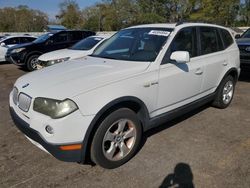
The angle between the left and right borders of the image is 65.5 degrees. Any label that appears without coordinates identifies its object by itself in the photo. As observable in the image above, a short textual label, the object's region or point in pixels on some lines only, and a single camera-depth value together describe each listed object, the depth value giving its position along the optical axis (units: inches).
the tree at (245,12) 1135.0
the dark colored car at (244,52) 210.1
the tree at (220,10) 1063.1
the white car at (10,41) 371.5
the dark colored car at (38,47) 305.3
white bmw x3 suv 81.8
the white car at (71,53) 227.9
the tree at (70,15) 1728.4
